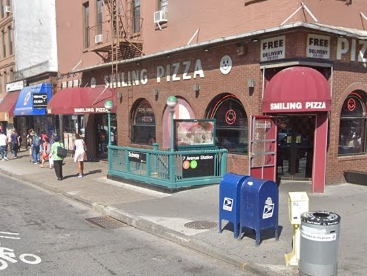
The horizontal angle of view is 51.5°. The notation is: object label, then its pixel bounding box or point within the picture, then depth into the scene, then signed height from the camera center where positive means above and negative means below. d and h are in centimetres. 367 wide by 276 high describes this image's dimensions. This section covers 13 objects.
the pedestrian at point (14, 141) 2232 -169
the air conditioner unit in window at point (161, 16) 1433 +365
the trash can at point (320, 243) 463 -160
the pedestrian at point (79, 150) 1373 -135
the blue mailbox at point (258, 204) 604 -148
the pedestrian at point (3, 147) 2086 -191
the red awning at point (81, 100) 1738 +58
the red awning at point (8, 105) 2573 +53
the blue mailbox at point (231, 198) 641 -146
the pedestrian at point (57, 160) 1354 -169
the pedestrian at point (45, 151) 1773 -184
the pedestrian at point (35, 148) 1915 -179
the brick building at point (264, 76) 988 +112
